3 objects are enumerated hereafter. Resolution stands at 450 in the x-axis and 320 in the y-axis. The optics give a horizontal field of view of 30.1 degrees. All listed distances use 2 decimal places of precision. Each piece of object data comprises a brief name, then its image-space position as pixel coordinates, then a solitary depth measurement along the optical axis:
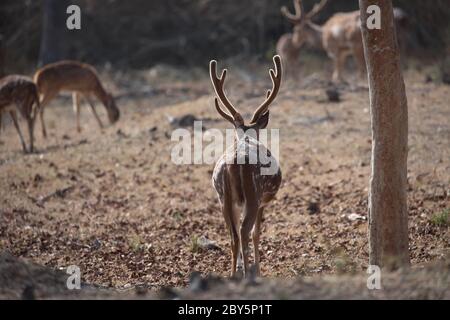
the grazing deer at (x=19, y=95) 16.16
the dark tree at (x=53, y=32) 22.64
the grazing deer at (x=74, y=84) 17.88
